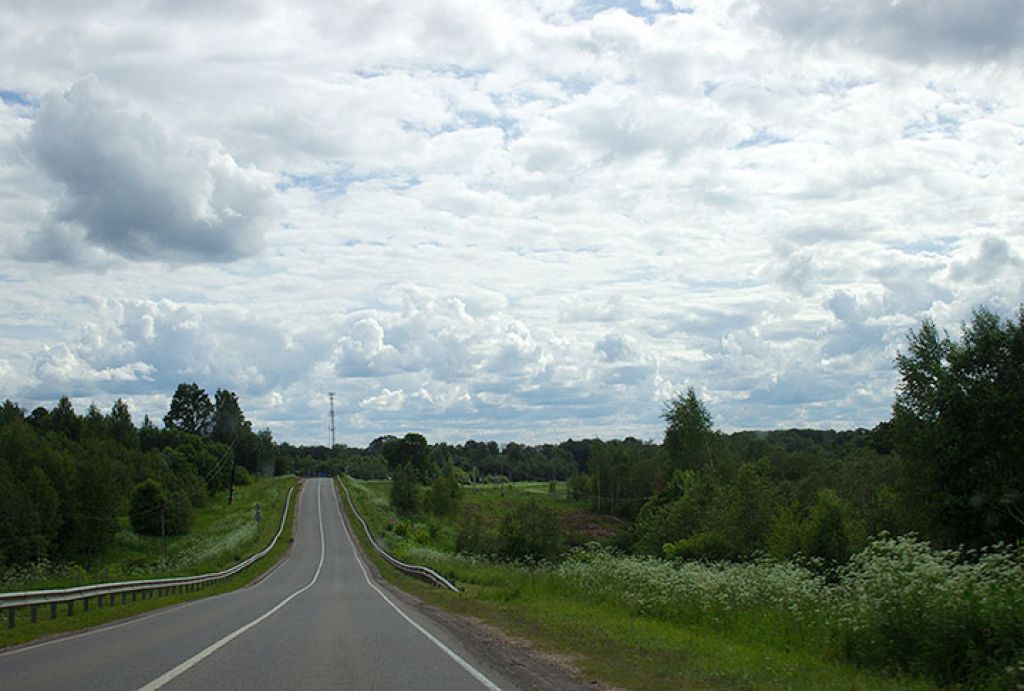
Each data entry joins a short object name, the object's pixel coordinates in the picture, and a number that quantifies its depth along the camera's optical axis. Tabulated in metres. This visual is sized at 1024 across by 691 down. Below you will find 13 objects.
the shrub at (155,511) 94.38
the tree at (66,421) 137.62
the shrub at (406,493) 115.31
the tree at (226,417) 191.00
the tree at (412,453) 170.12
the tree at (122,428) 147.50
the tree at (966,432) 43.41
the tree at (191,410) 197.38
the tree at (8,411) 141.89
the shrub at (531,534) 57.62
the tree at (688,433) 106.44
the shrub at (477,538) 64.81
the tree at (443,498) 114.31
